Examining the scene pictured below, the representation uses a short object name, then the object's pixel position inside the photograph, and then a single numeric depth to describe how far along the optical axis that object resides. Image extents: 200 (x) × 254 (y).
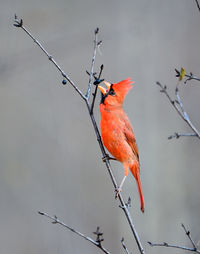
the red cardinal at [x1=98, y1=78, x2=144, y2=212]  6.48
